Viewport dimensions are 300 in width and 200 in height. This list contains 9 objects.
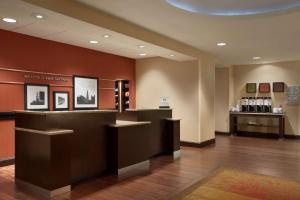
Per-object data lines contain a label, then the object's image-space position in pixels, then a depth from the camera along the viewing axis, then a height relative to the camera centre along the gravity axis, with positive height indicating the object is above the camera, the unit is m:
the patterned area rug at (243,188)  3.27 -1.28
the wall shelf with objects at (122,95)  7.17 +0.21
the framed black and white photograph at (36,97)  4.99 +0.11
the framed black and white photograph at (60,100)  5.47 +0.05
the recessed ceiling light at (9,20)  3.65 +1.29
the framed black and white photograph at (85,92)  5.92 +0.25
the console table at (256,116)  8.05 -0.61
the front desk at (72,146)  3.28 -0.69
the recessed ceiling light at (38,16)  3.29 +1.20
